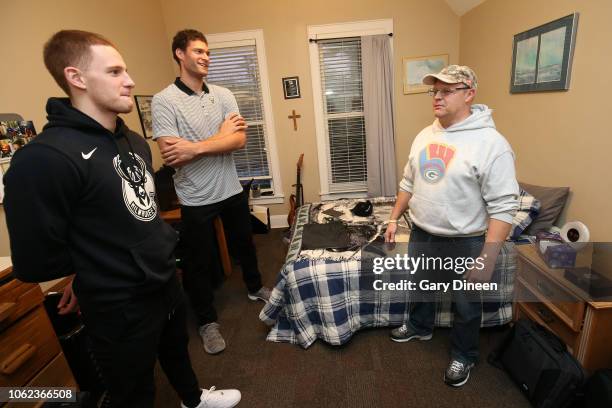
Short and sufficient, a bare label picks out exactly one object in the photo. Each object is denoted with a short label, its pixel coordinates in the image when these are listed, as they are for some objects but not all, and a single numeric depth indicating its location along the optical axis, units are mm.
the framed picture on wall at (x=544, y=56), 1903
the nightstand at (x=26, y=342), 1174
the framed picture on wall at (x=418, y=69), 3492
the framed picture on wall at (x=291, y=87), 3642
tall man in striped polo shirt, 1742
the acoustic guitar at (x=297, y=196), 3595
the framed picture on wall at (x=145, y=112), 2953
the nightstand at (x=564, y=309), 1419
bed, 1867
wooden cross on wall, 3740
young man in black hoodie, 845
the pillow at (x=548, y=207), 2010
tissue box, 1630
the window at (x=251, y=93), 3570
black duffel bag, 1329
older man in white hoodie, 1345
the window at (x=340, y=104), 3490
